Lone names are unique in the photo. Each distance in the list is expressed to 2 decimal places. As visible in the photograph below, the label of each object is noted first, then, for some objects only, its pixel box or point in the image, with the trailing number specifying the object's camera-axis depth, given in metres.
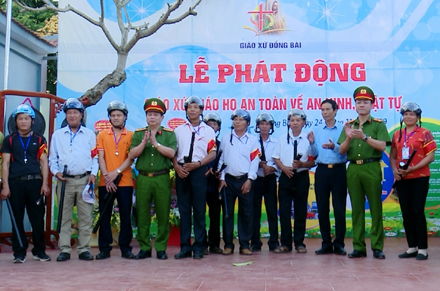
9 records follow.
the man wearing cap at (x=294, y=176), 6.24
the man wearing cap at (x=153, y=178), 5.76
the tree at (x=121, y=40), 7.22
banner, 8.00
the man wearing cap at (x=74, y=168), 5.74
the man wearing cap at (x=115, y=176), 5.81
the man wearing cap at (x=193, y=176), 5.83
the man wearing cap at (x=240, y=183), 6.09
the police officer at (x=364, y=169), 5.67
